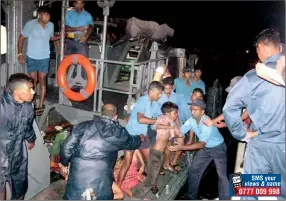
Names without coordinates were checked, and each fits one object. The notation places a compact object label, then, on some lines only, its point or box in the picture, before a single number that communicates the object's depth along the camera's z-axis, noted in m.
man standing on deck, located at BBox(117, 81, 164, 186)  5.45
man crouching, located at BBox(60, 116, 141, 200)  4.24
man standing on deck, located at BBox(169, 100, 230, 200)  5.35
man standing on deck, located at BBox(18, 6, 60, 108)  6.40
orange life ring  6.50
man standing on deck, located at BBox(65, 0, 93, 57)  7.53
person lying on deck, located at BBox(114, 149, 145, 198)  5.78
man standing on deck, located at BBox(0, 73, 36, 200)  4.32
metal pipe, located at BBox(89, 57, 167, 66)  6.21
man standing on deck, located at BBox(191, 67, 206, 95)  7.82
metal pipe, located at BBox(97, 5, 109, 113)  6.31
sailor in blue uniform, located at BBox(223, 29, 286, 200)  3.61
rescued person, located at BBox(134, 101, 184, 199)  5.54
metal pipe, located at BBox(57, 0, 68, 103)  6.66
